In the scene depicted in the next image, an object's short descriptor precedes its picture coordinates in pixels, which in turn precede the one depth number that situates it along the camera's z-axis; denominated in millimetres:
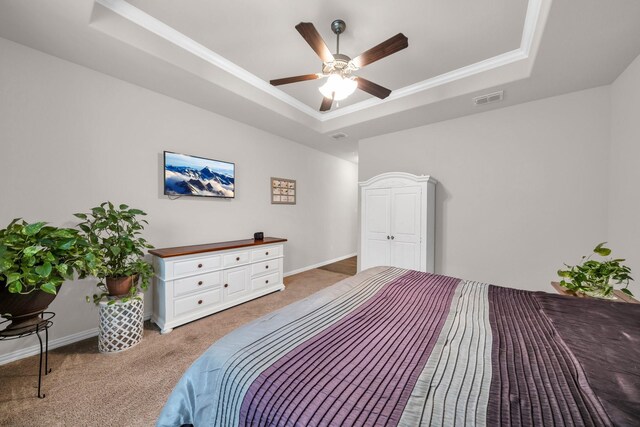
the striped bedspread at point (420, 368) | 627
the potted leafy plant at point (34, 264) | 1380
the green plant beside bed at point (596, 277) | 1723
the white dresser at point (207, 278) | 2428
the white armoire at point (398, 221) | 3119
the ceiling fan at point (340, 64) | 1684
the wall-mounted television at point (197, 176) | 2791
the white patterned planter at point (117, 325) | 2023
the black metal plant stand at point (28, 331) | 1535
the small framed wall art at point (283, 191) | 4133
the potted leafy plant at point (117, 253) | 2010
